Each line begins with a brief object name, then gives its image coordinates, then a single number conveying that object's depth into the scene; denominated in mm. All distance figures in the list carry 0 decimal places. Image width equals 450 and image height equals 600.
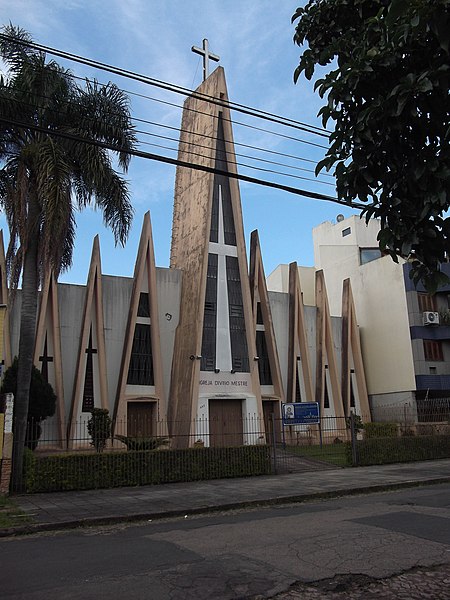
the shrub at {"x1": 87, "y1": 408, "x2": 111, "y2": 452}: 19105
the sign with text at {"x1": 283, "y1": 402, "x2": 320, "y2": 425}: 21281
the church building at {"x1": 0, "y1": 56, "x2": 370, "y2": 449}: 24672
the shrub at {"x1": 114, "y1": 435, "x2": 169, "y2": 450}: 16562
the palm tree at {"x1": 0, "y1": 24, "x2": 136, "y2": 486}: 14109
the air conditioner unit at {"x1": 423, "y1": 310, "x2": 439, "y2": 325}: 34250
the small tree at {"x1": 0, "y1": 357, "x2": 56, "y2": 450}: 21328
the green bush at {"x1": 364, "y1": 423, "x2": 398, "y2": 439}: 26016
